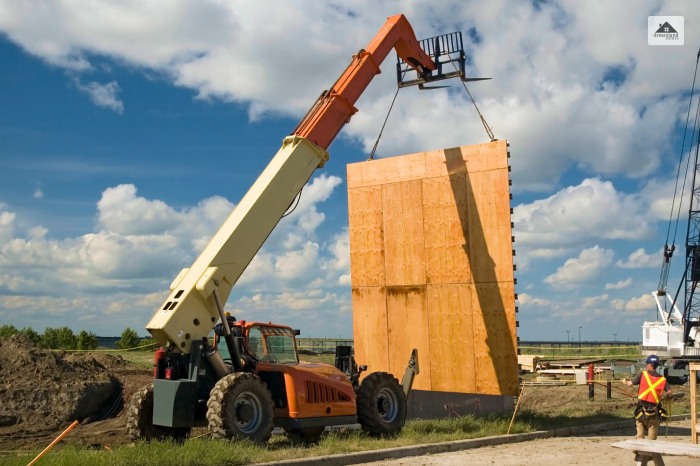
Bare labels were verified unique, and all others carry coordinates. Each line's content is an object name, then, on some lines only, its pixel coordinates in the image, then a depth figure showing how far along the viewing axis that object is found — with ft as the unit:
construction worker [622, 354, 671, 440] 35.22
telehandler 38.14
